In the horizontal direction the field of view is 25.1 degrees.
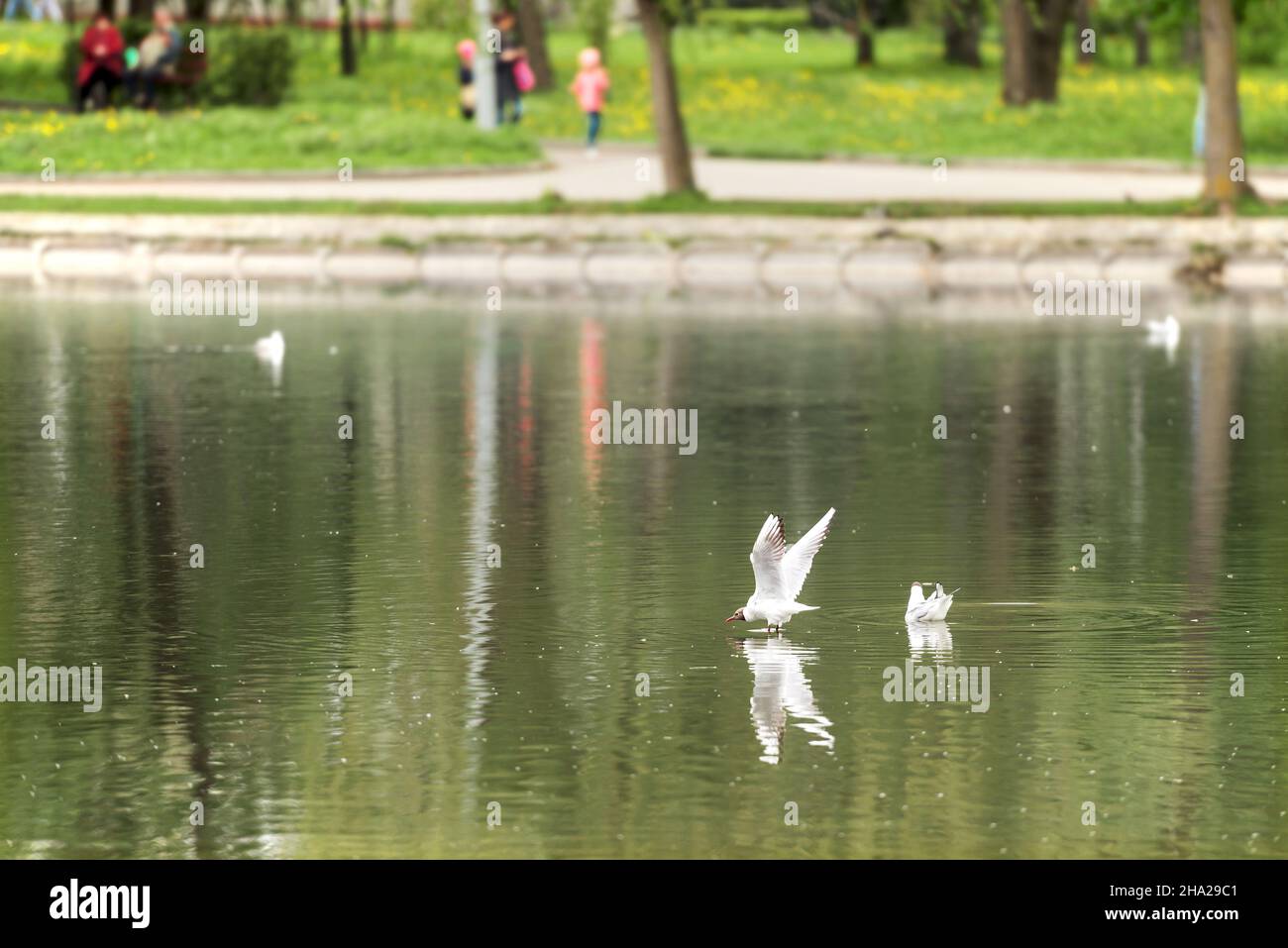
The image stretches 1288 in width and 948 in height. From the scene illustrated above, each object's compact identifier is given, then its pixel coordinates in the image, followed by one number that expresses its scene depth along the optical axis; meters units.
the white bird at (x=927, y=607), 11.87
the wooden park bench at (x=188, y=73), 45.16
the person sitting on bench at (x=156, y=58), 43.78
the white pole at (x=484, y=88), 40.51
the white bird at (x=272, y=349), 22.91
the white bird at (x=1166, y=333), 23.86
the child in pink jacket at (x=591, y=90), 42.38
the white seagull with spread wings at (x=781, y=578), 11.48
